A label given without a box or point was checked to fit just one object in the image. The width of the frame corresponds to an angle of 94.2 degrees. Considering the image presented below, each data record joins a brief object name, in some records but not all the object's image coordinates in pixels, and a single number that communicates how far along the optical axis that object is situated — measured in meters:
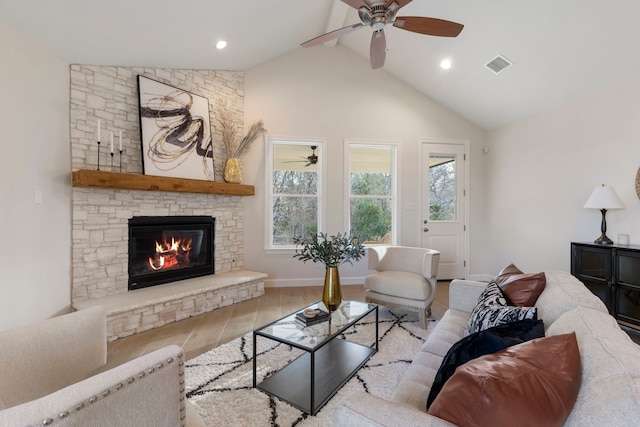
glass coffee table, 1.83
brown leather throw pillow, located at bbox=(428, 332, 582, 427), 0.78
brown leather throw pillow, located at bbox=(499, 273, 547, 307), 1.74
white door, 4.95
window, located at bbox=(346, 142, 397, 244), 4.88
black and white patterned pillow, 1.47
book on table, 2.08
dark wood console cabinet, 2.73
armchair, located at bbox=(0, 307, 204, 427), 0.76
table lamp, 2.99
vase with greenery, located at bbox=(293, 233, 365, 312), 2.25
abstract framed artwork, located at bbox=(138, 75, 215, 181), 3.40
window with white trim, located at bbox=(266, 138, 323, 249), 4.65
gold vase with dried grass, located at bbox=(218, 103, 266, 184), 4.16
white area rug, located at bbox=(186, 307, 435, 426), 1.70
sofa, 0.72
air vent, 3.48
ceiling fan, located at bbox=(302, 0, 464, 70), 2.04
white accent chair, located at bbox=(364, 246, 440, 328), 2.95
